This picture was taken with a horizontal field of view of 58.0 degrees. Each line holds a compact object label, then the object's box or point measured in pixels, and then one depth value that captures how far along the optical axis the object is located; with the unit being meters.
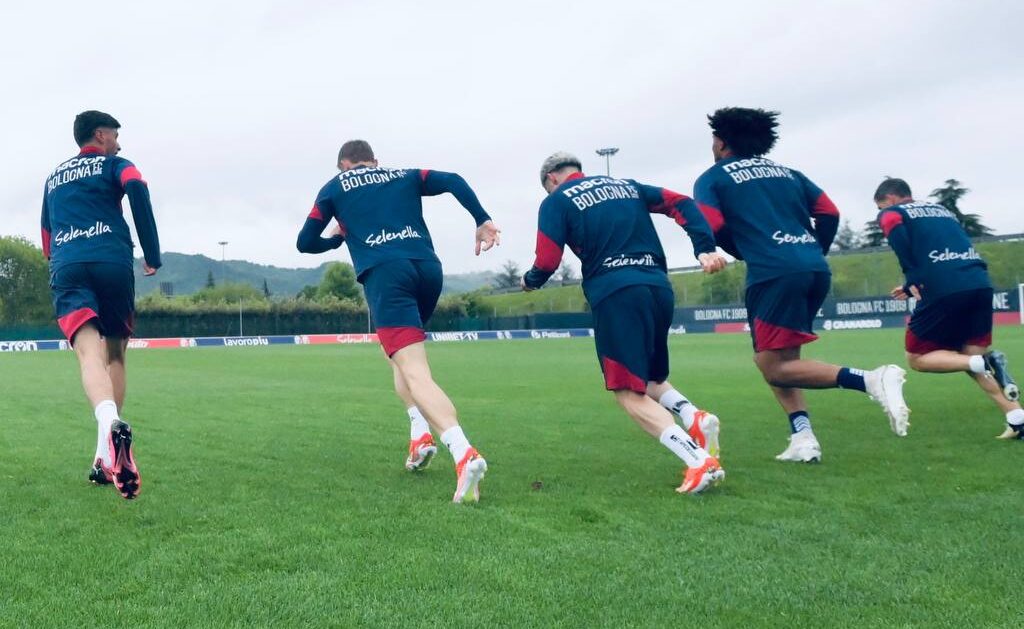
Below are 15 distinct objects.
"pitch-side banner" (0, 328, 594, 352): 54.50
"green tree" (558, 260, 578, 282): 125.25
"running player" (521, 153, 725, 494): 4.96
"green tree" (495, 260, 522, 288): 144.25
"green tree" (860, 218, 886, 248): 103.64
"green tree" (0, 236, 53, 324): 77.19
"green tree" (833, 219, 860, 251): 124.94
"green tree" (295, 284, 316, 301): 117.47
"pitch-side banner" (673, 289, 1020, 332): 48.62
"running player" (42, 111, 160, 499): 5.12
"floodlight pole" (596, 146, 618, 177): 58.59
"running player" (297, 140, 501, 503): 5.12
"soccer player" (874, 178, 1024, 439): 6.77
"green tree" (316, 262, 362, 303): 111.81
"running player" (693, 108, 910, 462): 5.64
